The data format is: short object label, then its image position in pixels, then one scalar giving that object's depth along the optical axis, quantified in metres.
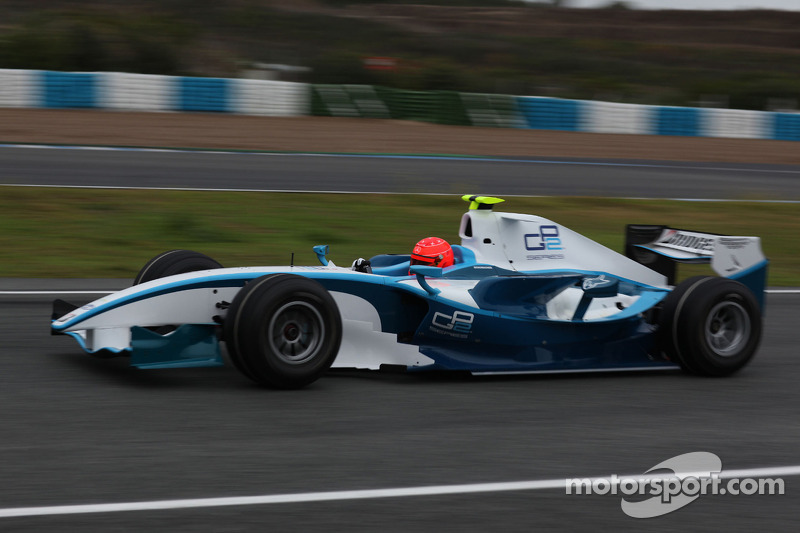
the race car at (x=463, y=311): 10.51
